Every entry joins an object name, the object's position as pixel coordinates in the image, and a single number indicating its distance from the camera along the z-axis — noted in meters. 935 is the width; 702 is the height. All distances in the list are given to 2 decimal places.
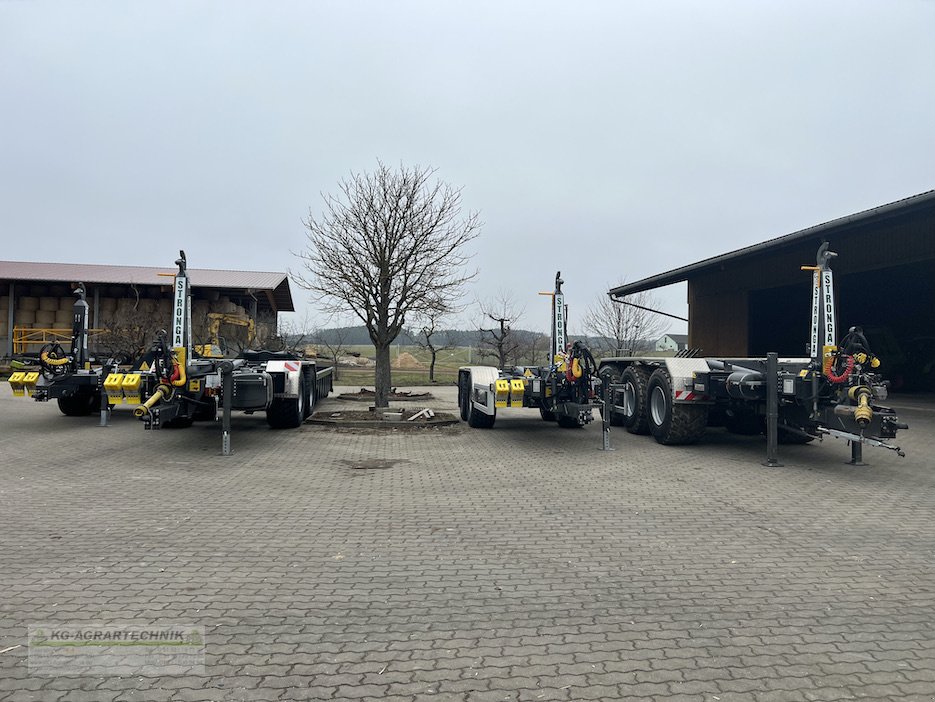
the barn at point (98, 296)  31.70
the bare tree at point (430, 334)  17.78
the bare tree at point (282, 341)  25.18
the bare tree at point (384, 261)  16.34
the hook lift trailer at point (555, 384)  11.53
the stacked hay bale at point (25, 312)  32.56
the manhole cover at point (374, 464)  9.27
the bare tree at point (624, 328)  31.88
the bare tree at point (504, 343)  25.47
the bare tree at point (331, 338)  35.19
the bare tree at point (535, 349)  33.56
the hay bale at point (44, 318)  32.62
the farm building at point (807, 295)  18.11
